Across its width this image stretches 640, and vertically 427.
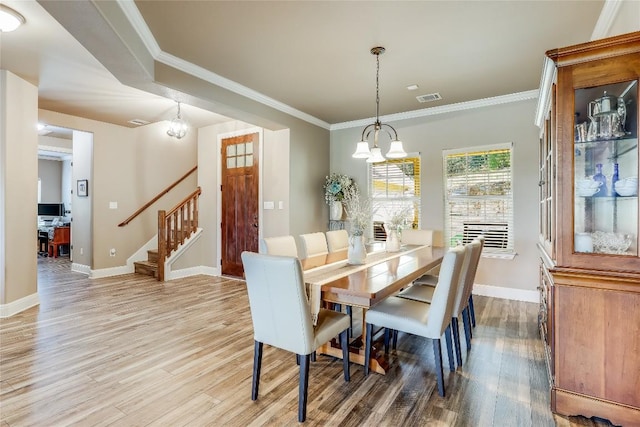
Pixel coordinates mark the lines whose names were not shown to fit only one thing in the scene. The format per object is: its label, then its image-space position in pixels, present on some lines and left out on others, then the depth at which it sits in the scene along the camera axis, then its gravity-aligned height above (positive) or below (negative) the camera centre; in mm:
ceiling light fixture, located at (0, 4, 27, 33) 2500 +1491
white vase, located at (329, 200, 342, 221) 5637 +51
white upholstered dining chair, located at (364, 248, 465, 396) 2123 -707
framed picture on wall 5970 +465
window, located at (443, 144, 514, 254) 4543 +231
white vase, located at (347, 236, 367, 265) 2785 -314
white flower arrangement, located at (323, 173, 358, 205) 5520 +441
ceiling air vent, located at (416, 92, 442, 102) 4422 +1547
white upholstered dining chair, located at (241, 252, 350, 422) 1864 -582
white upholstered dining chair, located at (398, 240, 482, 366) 2529 -702
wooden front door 5523 +229
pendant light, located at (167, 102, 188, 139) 4906 +1248
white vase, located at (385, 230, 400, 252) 3570 -309
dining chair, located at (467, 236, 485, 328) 3355 -1039
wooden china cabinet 1844 -120
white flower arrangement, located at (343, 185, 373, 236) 5434 +182
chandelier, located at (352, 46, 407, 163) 3193 +598
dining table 2029 -442
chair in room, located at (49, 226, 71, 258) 8281 -634
